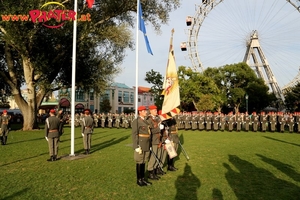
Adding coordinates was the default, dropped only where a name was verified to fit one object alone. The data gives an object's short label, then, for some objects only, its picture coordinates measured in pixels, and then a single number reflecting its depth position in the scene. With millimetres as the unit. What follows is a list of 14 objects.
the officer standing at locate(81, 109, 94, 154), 11172
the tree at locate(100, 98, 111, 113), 68000
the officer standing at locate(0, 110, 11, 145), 13972
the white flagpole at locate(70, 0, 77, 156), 10062
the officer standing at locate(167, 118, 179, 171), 8922
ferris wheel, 42031
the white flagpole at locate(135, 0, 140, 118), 11103
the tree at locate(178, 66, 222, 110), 37188
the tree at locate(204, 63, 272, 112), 45000
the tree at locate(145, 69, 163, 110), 37094
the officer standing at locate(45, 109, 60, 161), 9719
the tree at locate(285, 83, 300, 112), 43053
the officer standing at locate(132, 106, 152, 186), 6791
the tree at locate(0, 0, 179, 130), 18062
